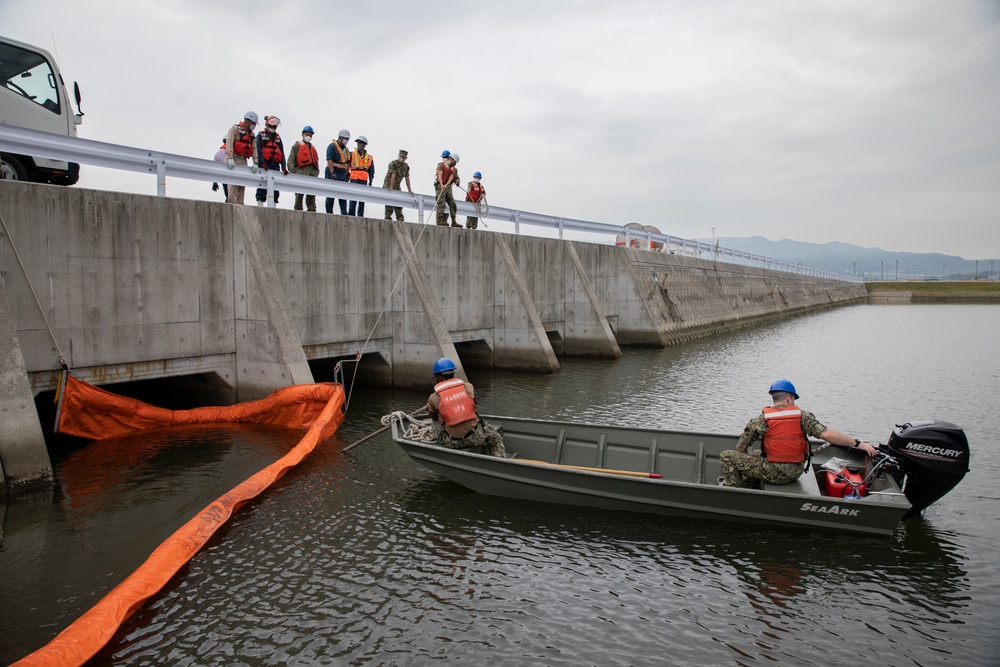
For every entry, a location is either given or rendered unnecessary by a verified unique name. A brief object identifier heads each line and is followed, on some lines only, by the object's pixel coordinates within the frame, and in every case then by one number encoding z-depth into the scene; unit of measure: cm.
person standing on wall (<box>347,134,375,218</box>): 1767
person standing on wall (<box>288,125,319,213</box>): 1619
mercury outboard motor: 791
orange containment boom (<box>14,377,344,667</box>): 554
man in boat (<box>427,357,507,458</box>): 974
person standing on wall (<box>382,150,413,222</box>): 1836
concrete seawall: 1077
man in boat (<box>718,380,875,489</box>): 829
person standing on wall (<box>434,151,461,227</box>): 1905
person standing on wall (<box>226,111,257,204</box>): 1418
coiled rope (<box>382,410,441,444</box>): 1015
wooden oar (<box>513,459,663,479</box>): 884
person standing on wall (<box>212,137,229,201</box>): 1540
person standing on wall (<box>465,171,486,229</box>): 2138
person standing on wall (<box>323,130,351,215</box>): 1708
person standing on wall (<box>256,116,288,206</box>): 1497
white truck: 1283
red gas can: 804
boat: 793
